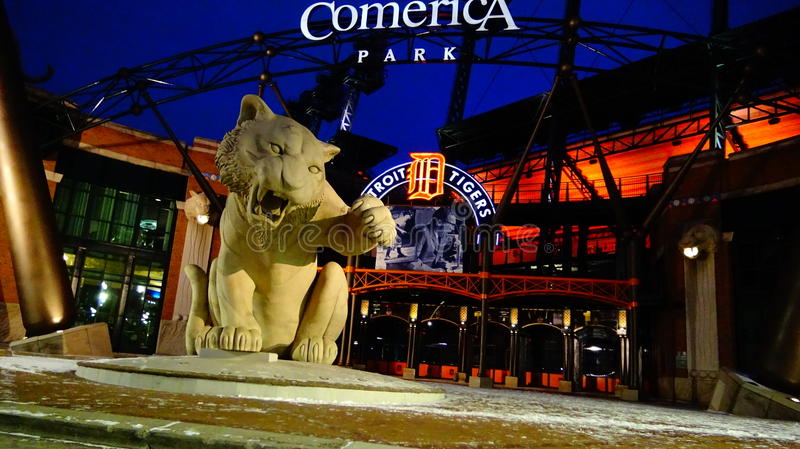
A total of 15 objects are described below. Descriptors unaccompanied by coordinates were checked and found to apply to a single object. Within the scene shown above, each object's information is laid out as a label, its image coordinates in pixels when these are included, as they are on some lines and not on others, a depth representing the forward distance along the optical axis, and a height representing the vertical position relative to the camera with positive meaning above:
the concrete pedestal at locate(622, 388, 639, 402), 13.85 -1.11
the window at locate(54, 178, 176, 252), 16.69 +3.12
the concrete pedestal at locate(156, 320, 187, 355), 16.81 -0.66
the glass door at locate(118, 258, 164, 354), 17.06 +0.16
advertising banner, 18.31 +3.22
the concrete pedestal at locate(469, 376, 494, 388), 14.38 -1.12
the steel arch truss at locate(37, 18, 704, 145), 11.35 +6.42
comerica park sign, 11.87 +7.31
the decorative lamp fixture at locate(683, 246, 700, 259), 14.91 +2.92
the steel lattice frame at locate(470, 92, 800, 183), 19.89 +9.26
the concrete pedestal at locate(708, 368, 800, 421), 5.85 -0.46
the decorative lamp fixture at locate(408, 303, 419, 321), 19.25 +0.86
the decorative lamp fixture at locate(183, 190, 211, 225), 17.00 +3.57
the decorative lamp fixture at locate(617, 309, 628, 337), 17.17 +0.88
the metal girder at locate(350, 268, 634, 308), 14.96 +1.61
